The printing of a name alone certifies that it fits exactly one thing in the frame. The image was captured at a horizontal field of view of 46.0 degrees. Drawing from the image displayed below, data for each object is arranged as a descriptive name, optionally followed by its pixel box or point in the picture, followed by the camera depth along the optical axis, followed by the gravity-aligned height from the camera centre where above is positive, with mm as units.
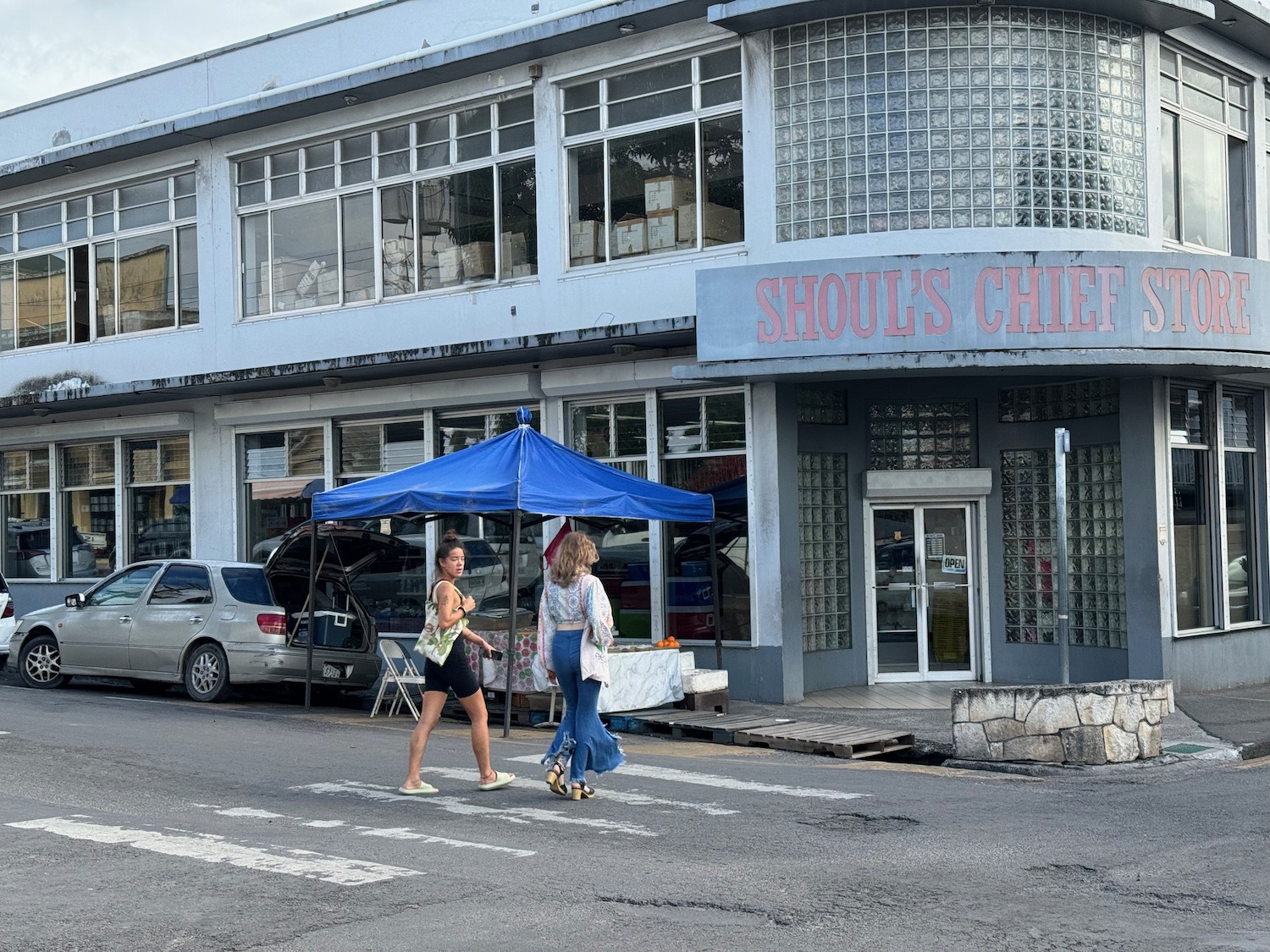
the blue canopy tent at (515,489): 13023 +558
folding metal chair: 14297 -1204
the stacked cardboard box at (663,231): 16625 +3542
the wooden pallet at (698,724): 13066 -1570
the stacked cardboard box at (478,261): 18250 +3569
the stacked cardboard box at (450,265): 18547 +3580
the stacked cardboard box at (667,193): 16578 +3960
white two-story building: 14812 +2638
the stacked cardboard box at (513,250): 17938 +3627
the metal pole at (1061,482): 12616 +492
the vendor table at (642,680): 13625 -1219
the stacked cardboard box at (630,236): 16891 +3543
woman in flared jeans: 9609 -678
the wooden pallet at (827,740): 12328 -1632
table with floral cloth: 13844 -1087
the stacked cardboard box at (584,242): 17281 +3569
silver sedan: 15148 -774
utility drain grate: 12172 -1730
